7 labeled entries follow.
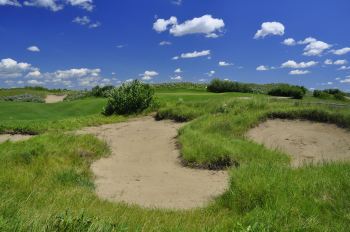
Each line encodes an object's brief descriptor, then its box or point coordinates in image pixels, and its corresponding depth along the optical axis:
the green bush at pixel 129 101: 29.92
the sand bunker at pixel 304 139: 17.28
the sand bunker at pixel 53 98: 59.12
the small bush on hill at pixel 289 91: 38.63
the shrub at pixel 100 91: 49.21
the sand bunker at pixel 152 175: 12.58
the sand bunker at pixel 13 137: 21.83
